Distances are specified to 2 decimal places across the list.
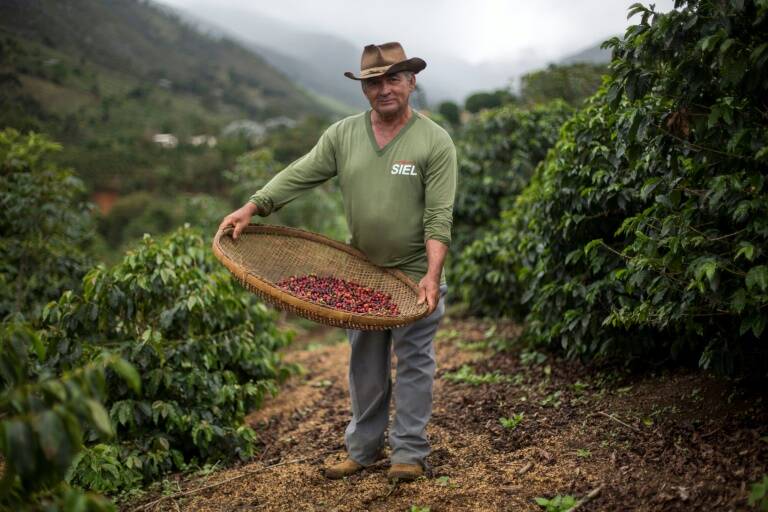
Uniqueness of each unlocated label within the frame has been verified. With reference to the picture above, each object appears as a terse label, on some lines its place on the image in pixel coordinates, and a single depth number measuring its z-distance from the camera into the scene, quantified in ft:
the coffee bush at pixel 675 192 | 8.07
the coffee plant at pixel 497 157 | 23.53
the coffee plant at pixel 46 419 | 5.15
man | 9.96
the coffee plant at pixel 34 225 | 16.16
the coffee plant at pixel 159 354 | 11.88
